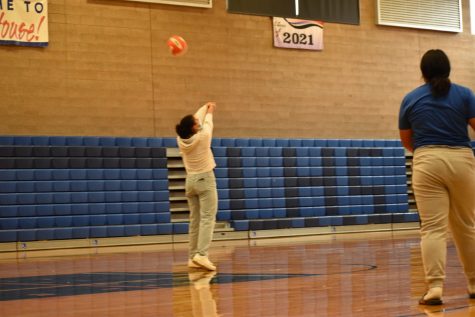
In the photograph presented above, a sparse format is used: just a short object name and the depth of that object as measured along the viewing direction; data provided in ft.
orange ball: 44.56
